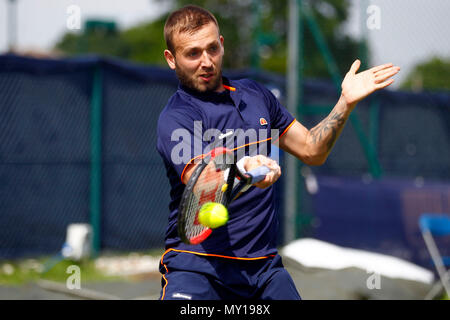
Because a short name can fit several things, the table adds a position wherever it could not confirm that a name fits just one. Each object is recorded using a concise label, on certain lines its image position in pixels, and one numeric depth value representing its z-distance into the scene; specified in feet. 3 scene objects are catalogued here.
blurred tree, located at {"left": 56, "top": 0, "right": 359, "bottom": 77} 54.90
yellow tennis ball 14.97
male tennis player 17.19
